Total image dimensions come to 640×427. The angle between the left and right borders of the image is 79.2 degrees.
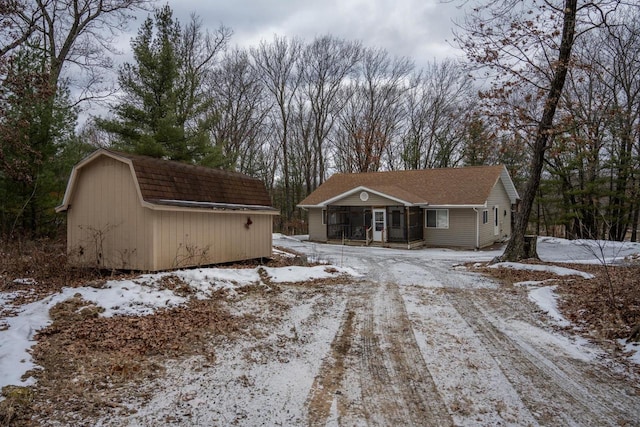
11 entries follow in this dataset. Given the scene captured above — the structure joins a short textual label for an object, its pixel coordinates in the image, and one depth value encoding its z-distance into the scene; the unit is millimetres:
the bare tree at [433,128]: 32531
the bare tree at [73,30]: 16422
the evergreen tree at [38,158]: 12117
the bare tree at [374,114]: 33938
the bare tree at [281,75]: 32594
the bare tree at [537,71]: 10773
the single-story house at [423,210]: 20781
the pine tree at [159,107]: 17328
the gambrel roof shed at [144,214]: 8758
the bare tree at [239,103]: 30203
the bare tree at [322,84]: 33500
